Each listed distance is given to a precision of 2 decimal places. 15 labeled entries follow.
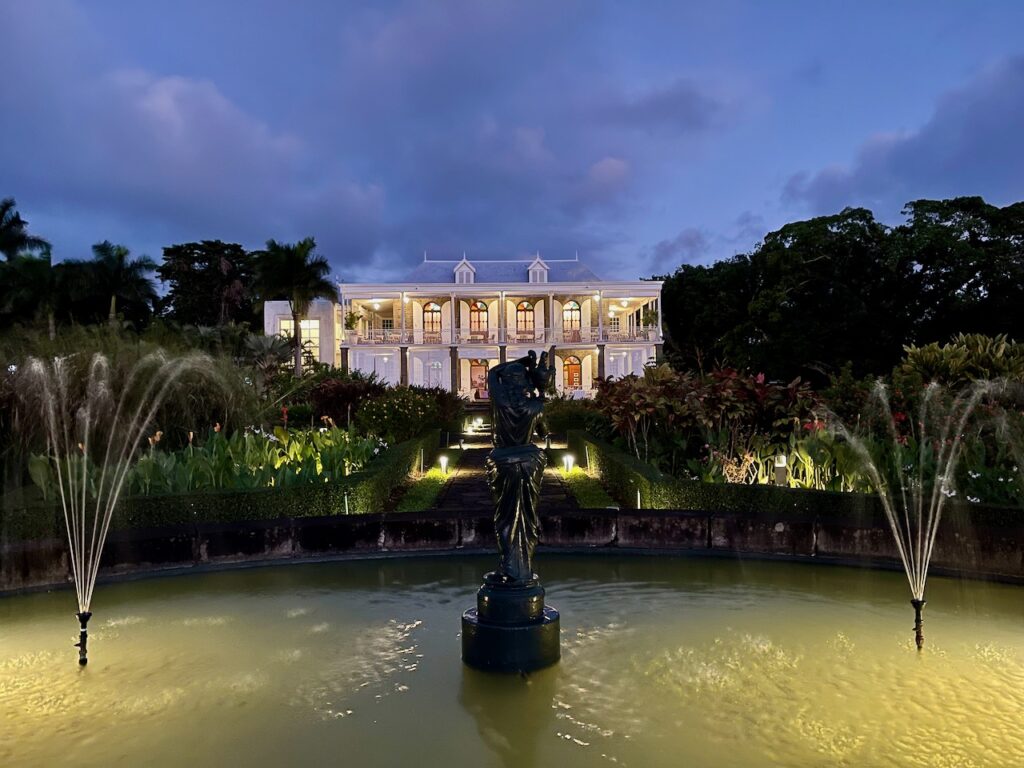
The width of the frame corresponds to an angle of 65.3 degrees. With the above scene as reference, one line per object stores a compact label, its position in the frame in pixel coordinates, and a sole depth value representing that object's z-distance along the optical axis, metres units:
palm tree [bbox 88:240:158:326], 41.35
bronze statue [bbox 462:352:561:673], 4.36
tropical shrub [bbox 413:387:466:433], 24.53
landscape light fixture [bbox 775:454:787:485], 9.07
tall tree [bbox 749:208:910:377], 33.16
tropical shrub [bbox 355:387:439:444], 17.42
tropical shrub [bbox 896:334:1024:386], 12.67
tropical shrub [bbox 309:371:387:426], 20.38
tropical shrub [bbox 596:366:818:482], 10.92
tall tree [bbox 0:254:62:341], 39.66
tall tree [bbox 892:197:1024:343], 30.70
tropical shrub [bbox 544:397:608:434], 22.86
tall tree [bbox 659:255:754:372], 44.66
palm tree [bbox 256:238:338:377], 37.34
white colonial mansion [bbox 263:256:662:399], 41.22
